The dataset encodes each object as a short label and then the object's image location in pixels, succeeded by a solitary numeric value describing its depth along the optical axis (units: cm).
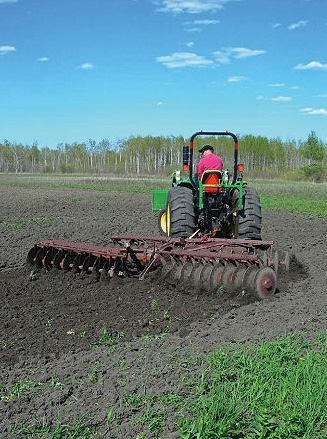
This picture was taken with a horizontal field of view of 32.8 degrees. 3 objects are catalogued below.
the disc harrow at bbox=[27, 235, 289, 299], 709
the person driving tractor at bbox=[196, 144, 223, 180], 866
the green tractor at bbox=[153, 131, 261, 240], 860
